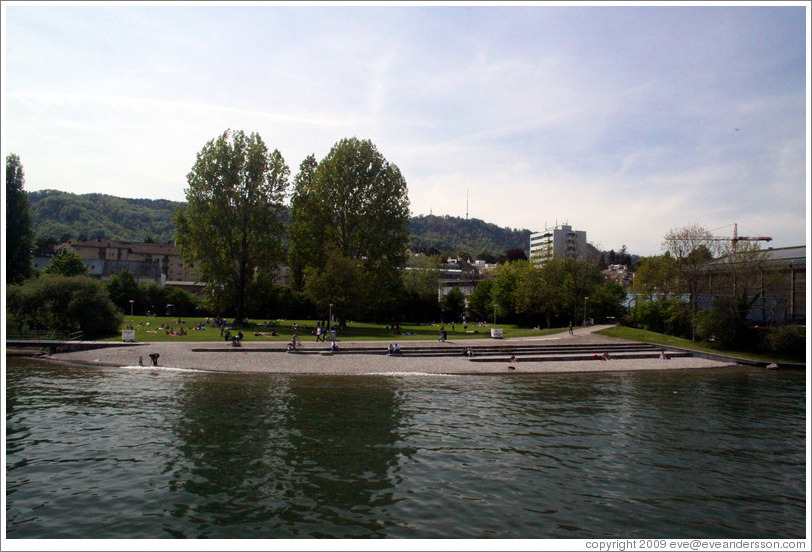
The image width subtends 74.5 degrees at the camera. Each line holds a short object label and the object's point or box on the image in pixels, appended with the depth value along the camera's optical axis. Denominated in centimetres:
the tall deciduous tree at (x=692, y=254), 5059
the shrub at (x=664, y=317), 5069
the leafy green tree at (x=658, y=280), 5303
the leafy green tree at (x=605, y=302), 6719
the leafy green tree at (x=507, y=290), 6904
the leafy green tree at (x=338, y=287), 5062
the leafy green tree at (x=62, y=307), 4353
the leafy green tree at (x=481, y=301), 7374
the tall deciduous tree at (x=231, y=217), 5644
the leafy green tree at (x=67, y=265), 6675
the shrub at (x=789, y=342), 4344
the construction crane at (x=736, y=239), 5227
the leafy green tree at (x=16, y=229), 5497
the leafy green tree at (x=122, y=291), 6556
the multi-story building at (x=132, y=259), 11912
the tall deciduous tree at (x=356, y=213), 5838
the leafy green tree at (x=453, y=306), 7406
